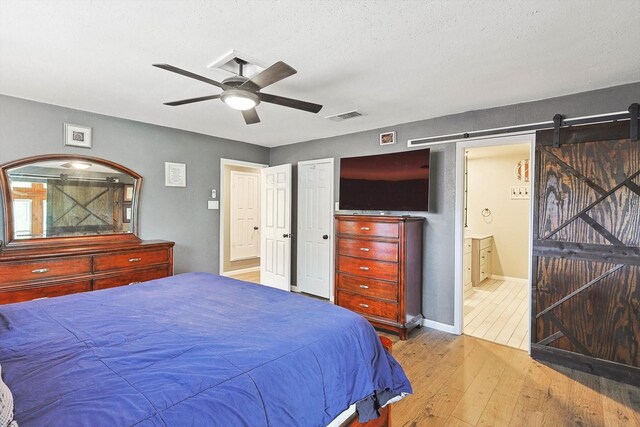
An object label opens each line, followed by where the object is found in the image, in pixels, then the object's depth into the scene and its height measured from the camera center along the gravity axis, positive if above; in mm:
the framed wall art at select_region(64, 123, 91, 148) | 3373 +777
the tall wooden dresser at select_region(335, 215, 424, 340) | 3369 -650
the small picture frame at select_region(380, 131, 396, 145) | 3984 +922
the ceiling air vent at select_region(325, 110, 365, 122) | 3470 +1067
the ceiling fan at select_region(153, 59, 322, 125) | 1823 +782
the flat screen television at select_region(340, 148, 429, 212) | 3619 +355
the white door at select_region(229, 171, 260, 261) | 6422 -136
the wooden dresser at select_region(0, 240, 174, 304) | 2773 -590
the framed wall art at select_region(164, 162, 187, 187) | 4160 +457
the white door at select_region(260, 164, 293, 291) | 4945 -275
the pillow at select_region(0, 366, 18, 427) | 758 -504
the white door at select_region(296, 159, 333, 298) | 4633 -263
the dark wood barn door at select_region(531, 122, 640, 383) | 2520 -325
